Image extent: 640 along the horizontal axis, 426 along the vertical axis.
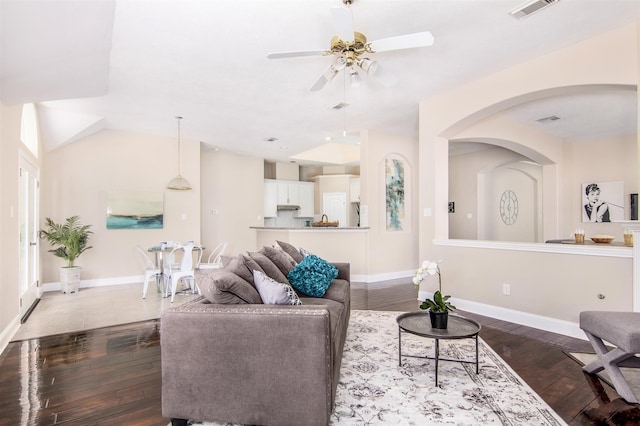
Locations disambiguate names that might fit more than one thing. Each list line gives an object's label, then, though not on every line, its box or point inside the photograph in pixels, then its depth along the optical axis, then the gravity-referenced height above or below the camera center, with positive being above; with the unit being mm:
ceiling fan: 2504 +1330
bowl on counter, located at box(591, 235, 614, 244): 3767 -277
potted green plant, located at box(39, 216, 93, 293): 5586 -471
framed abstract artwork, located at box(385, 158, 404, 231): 6652 +419
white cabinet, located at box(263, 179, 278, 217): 9297 +461
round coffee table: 2356 -811
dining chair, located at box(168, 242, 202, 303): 4953 -782
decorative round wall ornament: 7812 +156
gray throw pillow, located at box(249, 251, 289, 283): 2844 -428
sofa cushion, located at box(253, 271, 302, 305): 2168 -491
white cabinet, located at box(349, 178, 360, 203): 9680 +688
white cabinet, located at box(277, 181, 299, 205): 9492 +611
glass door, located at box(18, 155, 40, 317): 4357 -231
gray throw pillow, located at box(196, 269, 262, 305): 2074 -446
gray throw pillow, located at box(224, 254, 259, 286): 2368 -367
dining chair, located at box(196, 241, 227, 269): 5359 -773
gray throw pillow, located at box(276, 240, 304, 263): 3750 -395
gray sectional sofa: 1826 -794
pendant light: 6143 +563
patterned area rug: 2043 -1185
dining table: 5312 -749
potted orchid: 2475 -677
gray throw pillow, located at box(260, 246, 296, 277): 3196 -402
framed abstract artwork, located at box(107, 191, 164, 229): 6391 +117
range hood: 9586 +231
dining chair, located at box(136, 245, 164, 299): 5148 -838
